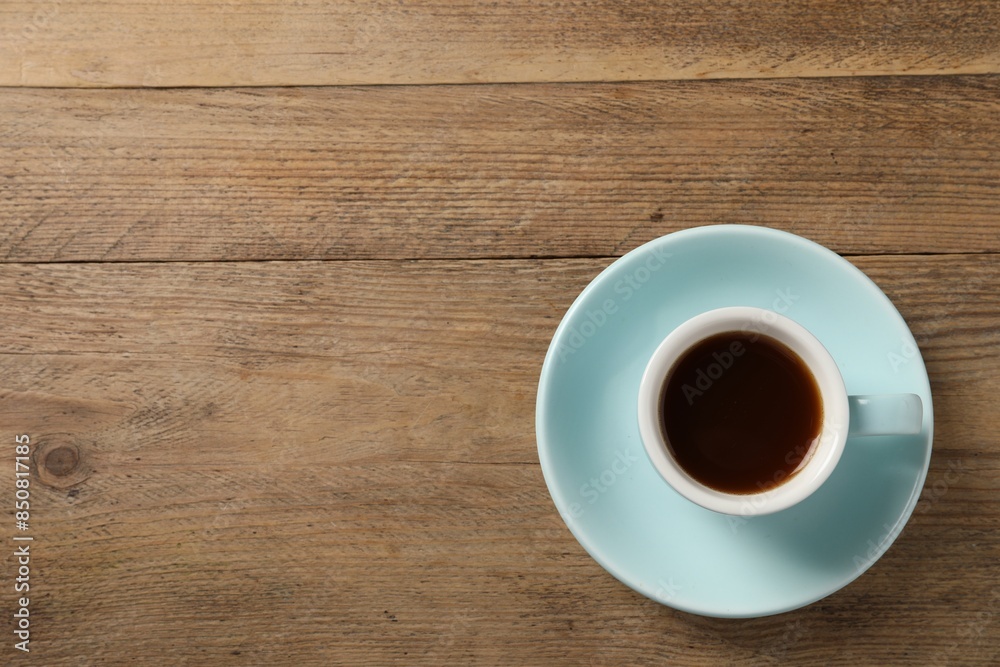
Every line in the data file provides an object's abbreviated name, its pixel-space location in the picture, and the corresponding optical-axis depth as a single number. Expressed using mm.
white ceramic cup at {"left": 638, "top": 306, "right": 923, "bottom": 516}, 584
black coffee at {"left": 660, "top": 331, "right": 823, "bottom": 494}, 606
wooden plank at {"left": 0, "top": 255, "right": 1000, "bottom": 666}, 644
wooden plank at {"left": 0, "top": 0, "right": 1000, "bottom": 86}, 656
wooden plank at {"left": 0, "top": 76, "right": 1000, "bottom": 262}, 652
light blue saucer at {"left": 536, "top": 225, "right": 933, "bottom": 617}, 606
